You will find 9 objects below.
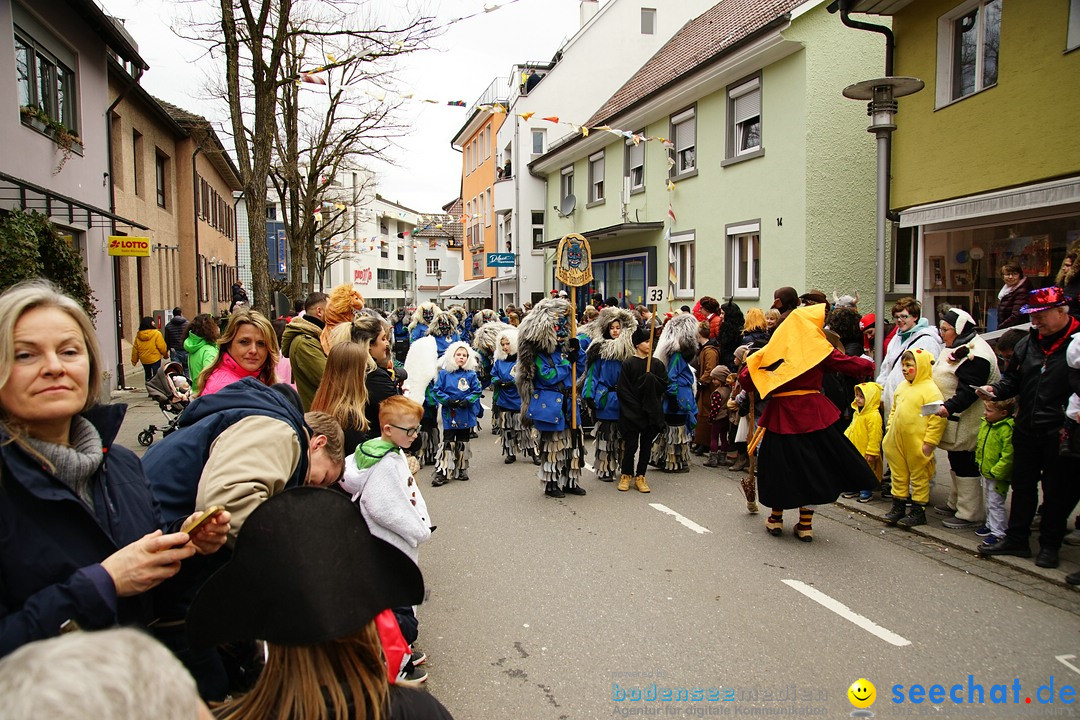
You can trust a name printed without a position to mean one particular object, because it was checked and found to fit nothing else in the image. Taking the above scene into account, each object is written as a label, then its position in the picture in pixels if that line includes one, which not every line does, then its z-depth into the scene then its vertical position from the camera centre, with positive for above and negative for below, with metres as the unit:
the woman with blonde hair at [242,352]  3.58 -0.15
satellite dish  26.00 +4.08
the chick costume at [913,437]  6.41 -1.01
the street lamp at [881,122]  8.15 +2.21
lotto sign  15.48 +1.55
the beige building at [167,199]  20.72 +4.29
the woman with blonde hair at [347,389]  4.63 -0.44
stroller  9.85 -0.91
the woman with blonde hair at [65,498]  1.78 -0.47
